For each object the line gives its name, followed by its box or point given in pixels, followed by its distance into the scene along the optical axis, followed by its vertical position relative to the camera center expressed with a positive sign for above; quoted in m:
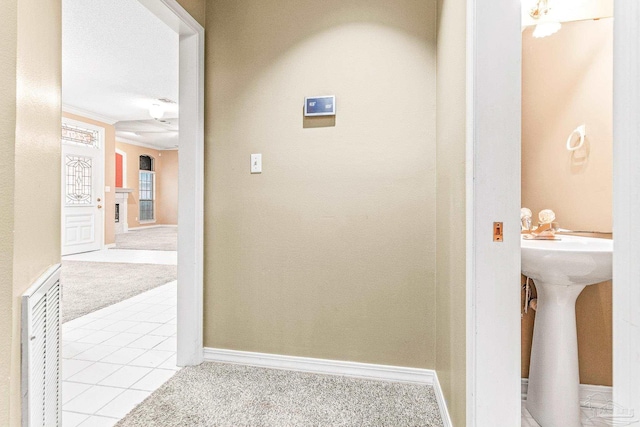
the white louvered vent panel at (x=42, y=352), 0.96 -0.42
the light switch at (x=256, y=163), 2.06 +0.27
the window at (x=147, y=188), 11.02 +0.68
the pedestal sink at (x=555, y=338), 1.39 -0.52
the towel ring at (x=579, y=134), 1.70 +0.36
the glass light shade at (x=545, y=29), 1.74 +0.89
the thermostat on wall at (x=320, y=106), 1.95 +0.57
